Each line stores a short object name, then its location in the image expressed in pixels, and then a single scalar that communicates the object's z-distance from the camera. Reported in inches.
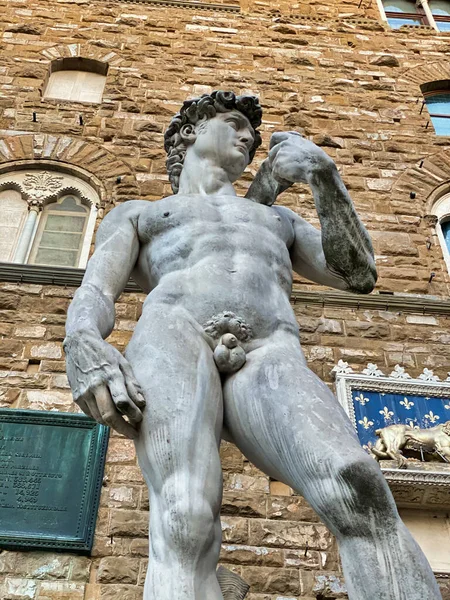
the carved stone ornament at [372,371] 207.6
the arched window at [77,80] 333.1
